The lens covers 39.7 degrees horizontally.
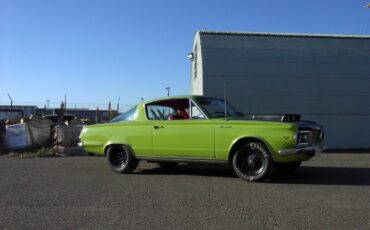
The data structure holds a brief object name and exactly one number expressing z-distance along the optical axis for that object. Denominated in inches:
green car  356.5
